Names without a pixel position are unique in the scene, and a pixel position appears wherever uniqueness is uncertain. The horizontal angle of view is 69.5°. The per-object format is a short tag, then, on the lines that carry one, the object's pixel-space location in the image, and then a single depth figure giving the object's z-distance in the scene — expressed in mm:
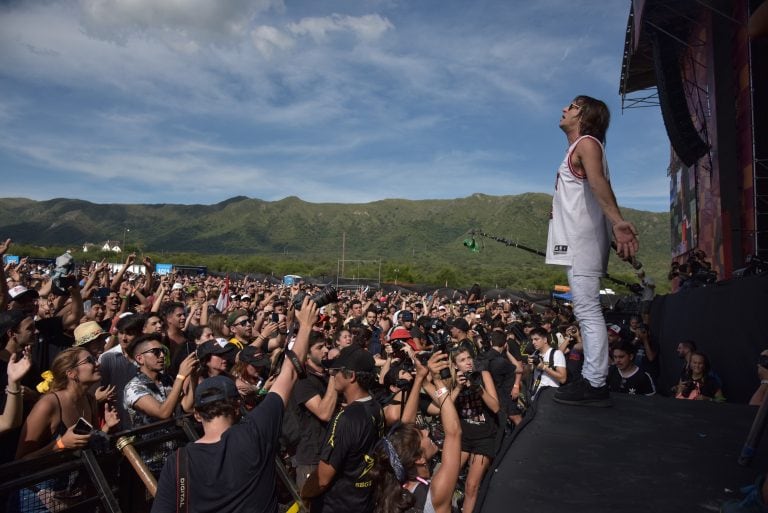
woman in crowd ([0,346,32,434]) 3445
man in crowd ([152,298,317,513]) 2775
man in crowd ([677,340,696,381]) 6984
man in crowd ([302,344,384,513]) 3504
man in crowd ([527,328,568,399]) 6293
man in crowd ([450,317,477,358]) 7930
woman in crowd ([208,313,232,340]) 7145
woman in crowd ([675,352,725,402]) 6250
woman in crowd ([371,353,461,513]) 3520
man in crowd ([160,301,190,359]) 6543
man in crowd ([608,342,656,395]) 6492
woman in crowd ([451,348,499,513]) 5621
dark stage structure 2057
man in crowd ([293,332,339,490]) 4820
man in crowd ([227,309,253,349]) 7391
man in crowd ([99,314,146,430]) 4578
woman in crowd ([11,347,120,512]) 2857
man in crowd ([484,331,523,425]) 6855
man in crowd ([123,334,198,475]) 3988
